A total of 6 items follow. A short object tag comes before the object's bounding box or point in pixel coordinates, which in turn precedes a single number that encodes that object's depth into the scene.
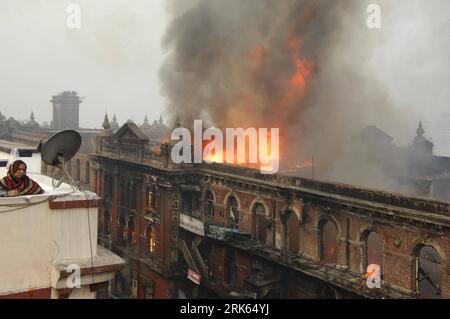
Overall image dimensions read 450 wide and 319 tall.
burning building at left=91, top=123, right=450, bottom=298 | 16.42
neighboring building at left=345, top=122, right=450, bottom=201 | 30.50
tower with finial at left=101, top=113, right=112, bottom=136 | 35.44
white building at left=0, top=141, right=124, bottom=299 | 8.46
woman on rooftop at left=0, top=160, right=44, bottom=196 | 9.01
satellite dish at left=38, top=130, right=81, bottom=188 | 9.40
